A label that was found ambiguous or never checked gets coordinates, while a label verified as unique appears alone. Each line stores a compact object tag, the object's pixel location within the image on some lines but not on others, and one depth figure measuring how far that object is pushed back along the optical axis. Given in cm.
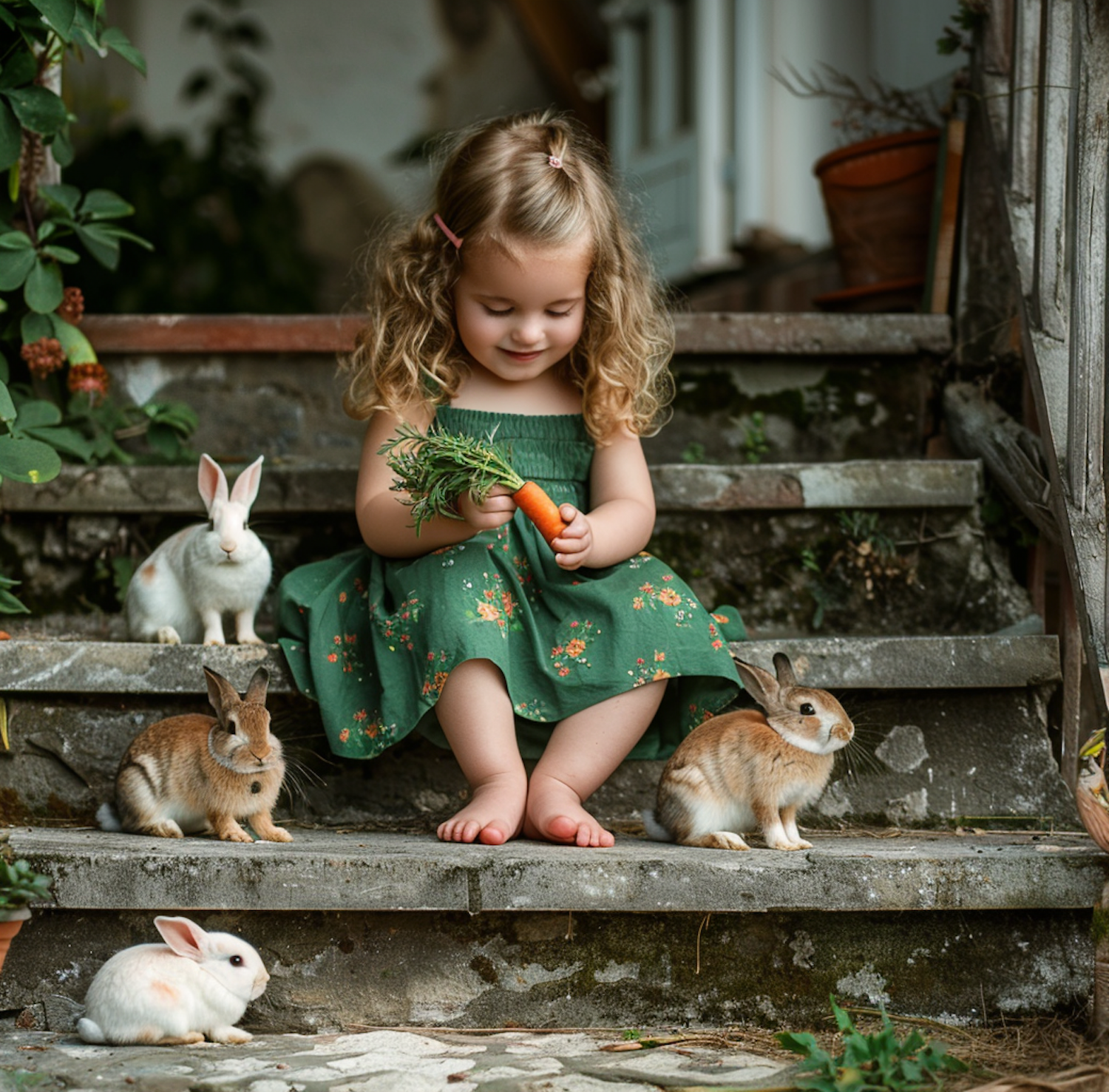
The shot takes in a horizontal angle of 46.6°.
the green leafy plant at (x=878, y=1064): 166
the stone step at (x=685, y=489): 283
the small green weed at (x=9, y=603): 262
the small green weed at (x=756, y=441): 326
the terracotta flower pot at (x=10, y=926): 184
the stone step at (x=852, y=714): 242
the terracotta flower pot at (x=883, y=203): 346
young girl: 237
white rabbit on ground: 185
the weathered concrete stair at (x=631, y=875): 198
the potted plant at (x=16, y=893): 182
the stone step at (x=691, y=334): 322
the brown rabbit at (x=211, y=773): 219
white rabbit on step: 256
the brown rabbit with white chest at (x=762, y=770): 220
